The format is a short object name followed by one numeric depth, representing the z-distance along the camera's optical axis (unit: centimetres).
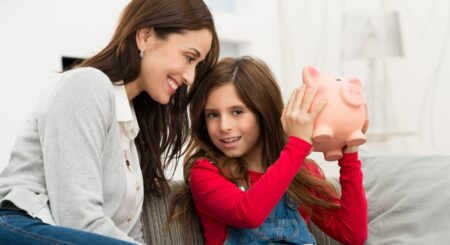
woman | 182
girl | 213
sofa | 210
